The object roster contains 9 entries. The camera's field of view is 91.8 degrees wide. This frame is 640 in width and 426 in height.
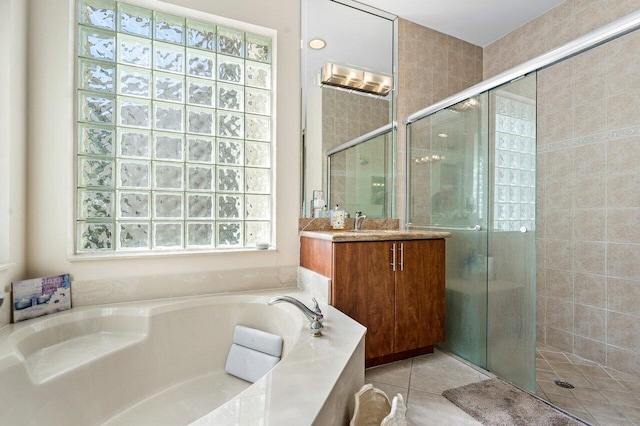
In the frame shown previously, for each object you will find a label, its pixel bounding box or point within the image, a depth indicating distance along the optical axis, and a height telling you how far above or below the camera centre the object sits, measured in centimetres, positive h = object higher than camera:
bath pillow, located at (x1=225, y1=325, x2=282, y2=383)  162 -76
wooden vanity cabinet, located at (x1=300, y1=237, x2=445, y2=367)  187 -48
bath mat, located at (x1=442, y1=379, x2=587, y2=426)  152 -102
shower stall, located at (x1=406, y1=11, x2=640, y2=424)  185 -2
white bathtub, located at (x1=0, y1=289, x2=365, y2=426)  94 -63
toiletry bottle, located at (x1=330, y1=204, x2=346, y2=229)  232 -5
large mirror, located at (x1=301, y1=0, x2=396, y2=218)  235 +91
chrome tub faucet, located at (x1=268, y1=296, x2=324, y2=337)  136 -47
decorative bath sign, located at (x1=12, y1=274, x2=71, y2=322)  150 -43
